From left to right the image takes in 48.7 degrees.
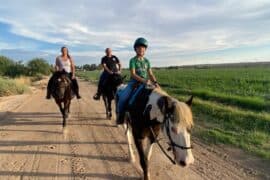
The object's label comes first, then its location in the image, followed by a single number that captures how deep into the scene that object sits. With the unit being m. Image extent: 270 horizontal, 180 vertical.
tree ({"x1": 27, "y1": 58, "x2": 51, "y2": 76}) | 66.19
